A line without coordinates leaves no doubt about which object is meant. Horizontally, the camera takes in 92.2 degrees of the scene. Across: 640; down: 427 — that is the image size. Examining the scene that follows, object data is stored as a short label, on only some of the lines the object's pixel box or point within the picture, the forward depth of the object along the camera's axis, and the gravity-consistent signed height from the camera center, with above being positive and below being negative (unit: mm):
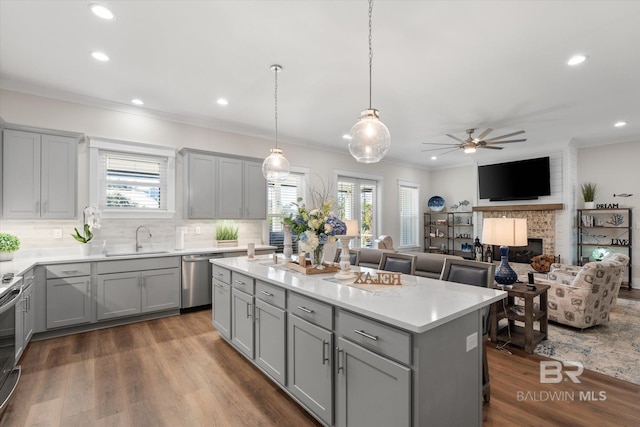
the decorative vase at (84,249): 3961 -413
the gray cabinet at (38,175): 3582 +510
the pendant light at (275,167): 3592 +585
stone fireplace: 6641 -209
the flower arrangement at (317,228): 2600 -96
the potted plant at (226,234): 5199 -294
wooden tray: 2721 -479
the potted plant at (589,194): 6406 +473
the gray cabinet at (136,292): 3863 -1002
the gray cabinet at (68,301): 3539 -995
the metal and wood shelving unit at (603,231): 6039 -306
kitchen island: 1486 -751
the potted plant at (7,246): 3402 -320
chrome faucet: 4448 -223
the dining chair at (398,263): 3096 -485
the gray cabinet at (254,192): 5336 +441
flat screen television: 6762 +855
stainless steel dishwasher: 4480 -942
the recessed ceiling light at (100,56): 3057 +1625
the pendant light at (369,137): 2375 +624
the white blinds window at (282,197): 5941 +394
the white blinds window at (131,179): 4277 +559
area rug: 2840 -1391
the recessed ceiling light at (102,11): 2379 +1627
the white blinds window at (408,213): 8570 +99
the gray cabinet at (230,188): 5066 +488
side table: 3166 -1081
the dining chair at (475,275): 2277 -502
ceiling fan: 4984 +1184
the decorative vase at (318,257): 2832 -377
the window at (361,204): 7219 +301
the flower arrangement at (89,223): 3980 -82
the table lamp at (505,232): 3129 -165
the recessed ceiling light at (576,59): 3061 +1586
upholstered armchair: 3570 -949
